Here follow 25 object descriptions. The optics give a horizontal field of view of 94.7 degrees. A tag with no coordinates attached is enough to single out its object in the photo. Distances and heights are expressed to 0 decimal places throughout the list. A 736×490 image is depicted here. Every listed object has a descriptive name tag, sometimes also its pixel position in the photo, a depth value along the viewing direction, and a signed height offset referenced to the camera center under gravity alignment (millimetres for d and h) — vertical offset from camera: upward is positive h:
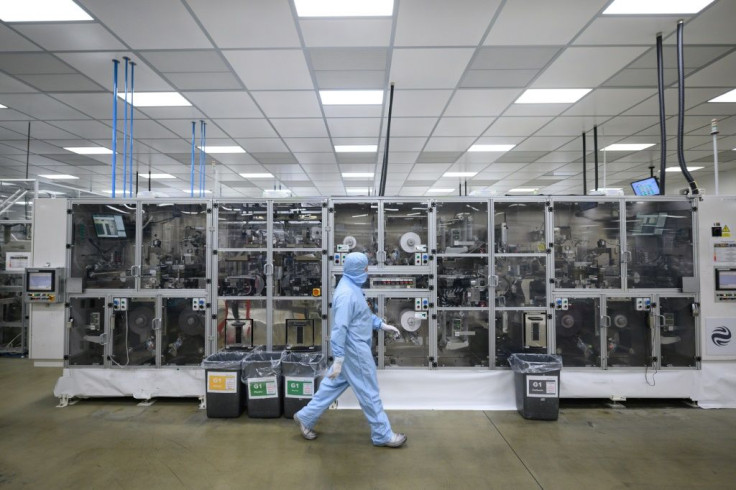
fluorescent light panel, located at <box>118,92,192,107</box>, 3438 +1627
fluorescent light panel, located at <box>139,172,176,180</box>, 6801 +1613
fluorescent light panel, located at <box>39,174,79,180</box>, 6812 +1601
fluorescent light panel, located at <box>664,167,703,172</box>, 6439 +1697
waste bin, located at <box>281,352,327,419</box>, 2775 -1048
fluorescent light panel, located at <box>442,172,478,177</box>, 6774 +1649
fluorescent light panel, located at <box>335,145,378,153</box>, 5059 +1633
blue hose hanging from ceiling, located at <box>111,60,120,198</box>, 2937 +1582
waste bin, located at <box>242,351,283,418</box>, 2789 -1089
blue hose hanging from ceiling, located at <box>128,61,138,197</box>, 2959 +1611
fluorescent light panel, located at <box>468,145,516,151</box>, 5105 +1649
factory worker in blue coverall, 2387 -777
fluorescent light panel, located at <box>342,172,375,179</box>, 6715 +1632
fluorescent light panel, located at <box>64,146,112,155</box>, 5168 +1638
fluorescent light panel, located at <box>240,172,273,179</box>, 6720 +1616
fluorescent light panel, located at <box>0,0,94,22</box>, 2254 +1661
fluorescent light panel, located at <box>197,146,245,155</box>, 5141 +1637
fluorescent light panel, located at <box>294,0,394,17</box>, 2225 +1654
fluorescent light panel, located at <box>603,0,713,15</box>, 2225 +1662
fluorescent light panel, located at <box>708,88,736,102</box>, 3455 +1658
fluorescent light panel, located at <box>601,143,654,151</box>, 5043 +1656
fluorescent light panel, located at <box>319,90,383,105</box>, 3379 +1623
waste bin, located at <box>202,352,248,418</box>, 2797 -1098
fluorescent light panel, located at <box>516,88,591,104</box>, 3365 +1639
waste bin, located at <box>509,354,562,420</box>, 2785 -1104
